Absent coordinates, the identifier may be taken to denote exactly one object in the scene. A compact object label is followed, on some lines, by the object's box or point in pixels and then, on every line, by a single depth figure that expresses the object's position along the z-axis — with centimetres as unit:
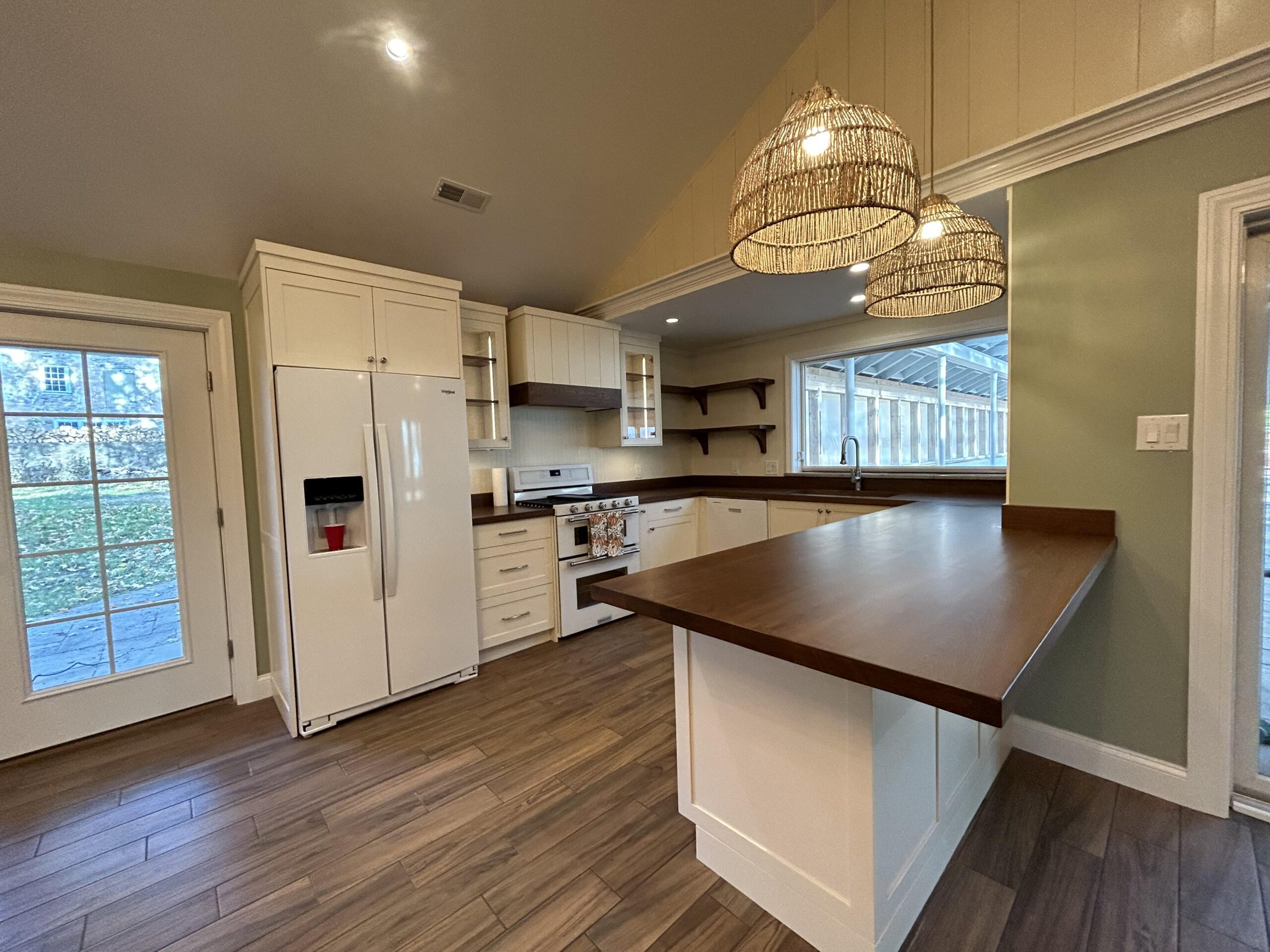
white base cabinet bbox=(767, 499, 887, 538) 338
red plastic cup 240
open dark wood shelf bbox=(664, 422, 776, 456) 432
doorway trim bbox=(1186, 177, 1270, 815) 155
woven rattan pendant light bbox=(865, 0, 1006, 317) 161
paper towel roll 360
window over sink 342
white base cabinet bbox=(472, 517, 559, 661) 300
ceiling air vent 260
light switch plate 163
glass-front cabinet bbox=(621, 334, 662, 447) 418
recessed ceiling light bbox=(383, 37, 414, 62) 202
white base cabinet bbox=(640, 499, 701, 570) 388
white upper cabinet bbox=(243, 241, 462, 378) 224
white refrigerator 229
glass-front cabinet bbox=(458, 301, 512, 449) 335
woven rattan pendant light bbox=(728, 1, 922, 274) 113
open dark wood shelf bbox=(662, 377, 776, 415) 429
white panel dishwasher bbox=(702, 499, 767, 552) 392
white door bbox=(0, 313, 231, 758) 219
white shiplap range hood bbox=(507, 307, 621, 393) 344
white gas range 334
